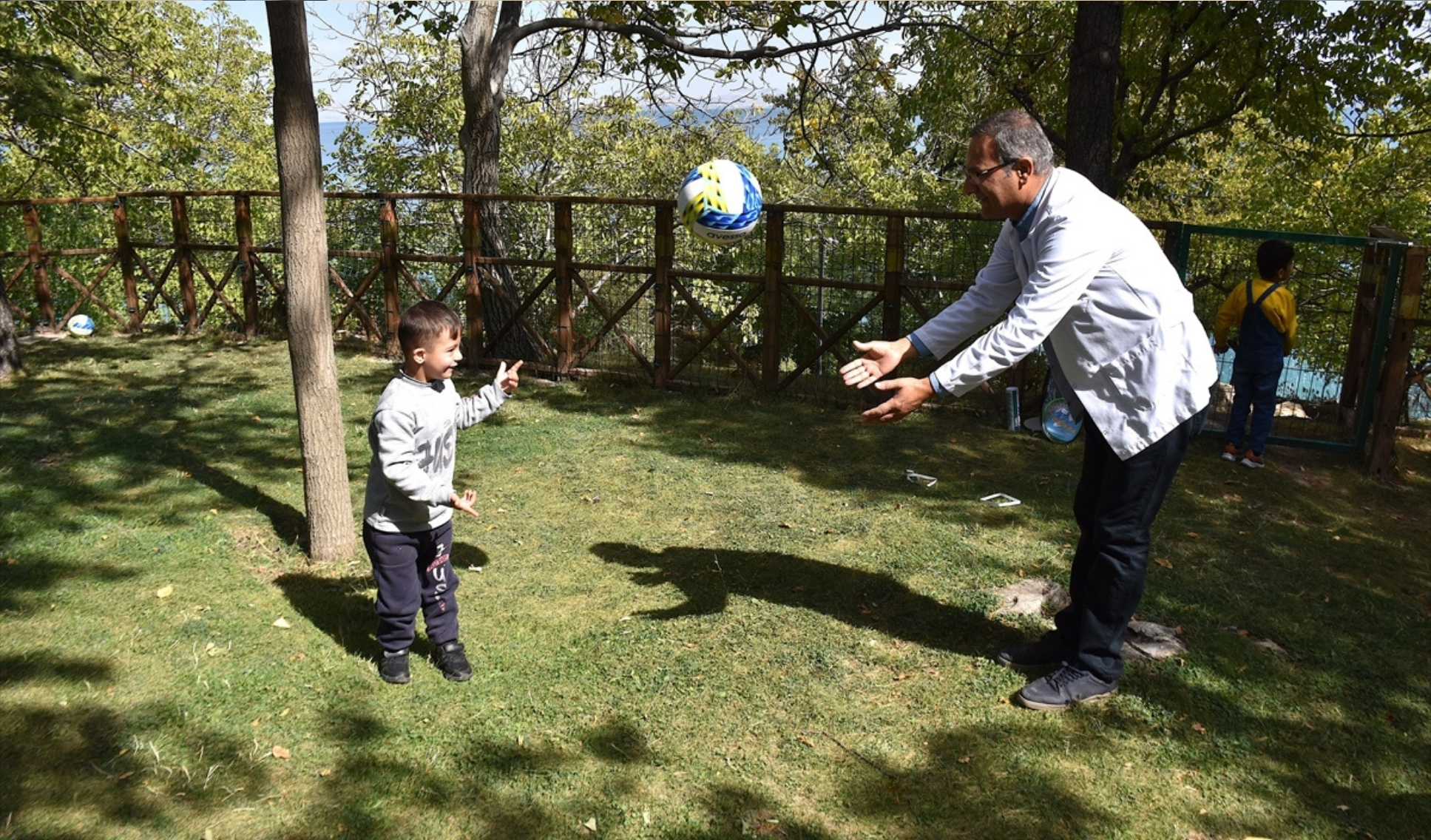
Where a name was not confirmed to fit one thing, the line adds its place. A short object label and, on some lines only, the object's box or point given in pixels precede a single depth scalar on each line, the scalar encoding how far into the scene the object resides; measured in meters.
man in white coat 3.67
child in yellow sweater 7.59
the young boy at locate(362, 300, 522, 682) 3.98
